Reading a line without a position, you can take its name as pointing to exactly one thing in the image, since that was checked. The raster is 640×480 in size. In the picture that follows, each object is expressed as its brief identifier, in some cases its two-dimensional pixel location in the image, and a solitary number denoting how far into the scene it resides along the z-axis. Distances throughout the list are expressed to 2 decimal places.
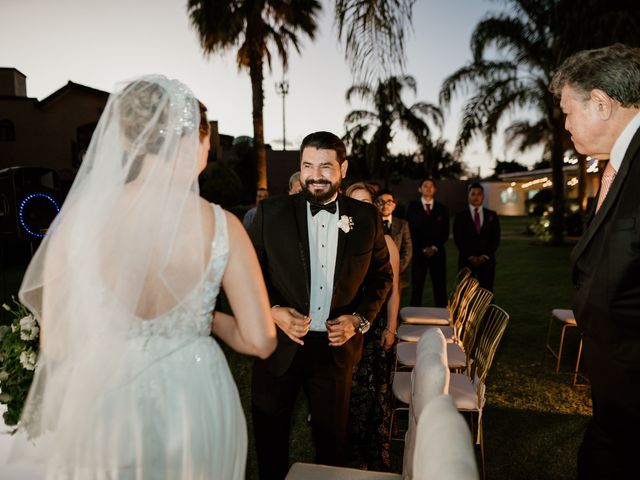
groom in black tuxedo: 2.51
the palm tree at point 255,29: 12.89
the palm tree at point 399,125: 18.41
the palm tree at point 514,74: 12.68
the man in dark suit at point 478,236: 6.91
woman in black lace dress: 3.19
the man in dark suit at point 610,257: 1.62
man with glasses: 5.66
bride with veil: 1.54
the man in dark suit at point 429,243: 7.36
